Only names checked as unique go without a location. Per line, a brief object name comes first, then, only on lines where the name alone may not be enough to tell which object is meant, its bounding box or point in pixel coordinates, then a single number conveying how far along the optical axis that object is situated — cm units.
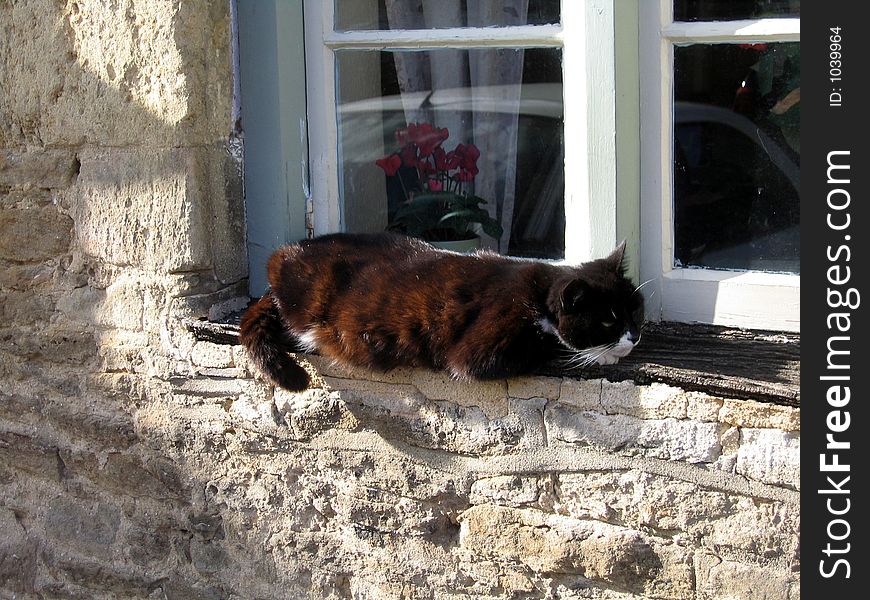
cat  229
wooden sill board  211
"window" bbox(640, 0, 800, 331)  238
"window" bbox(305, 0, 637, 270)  245
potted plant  279
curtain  266
